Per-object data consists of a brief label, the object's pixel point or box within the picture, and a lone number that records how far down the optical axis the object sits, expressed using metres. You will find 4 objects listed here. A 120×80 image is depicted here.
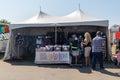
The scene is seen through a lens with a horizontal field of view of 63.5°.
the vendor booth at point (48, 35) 4.82
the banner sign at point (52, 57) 4.75
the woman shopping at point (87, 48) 4.57
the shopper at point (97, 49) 4.28
